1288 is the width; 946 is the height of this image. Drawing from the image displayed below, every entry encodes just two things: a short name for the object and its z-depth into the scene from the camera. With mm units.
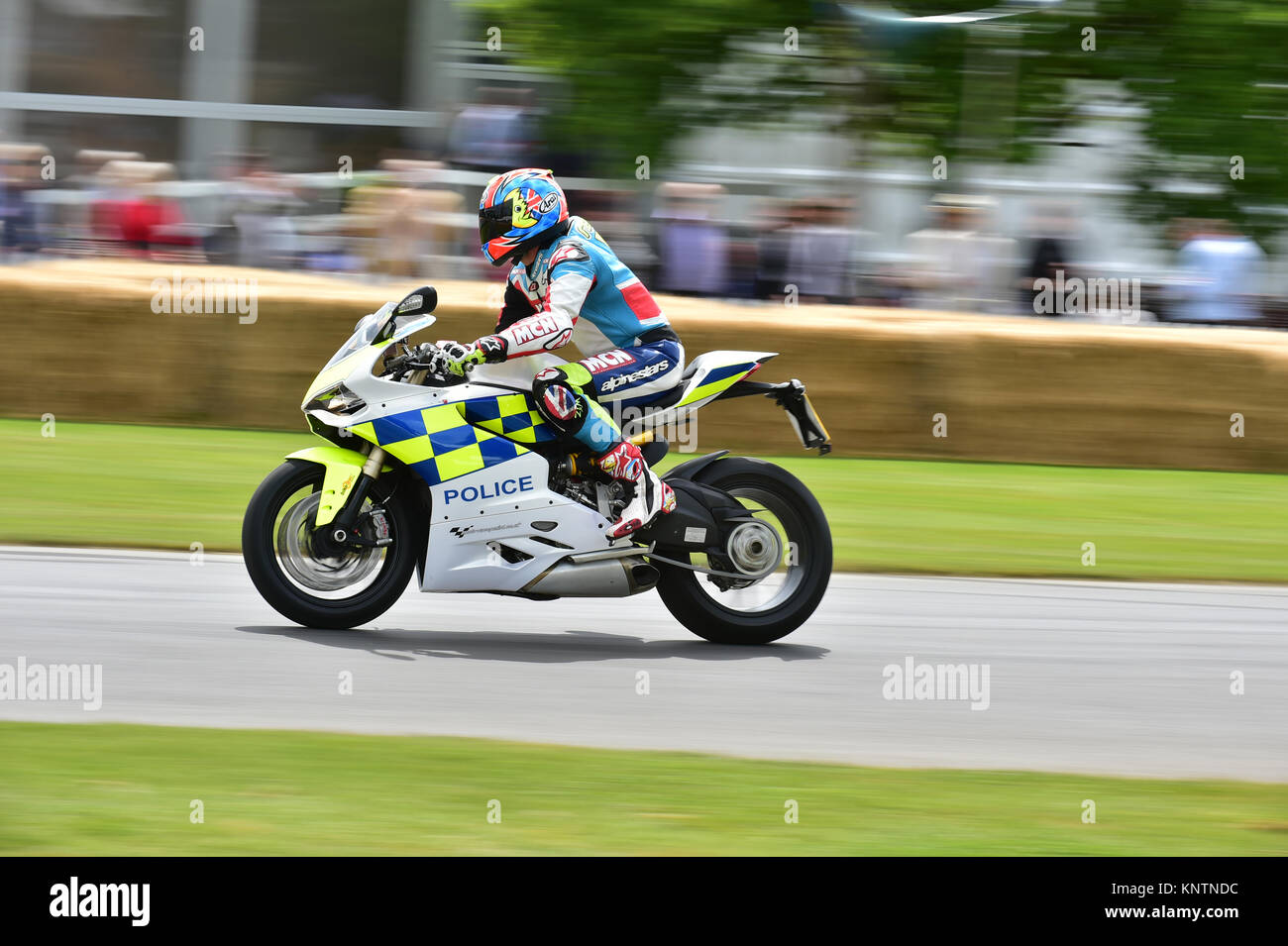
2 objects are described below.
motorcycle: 12937
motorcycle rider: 13055
